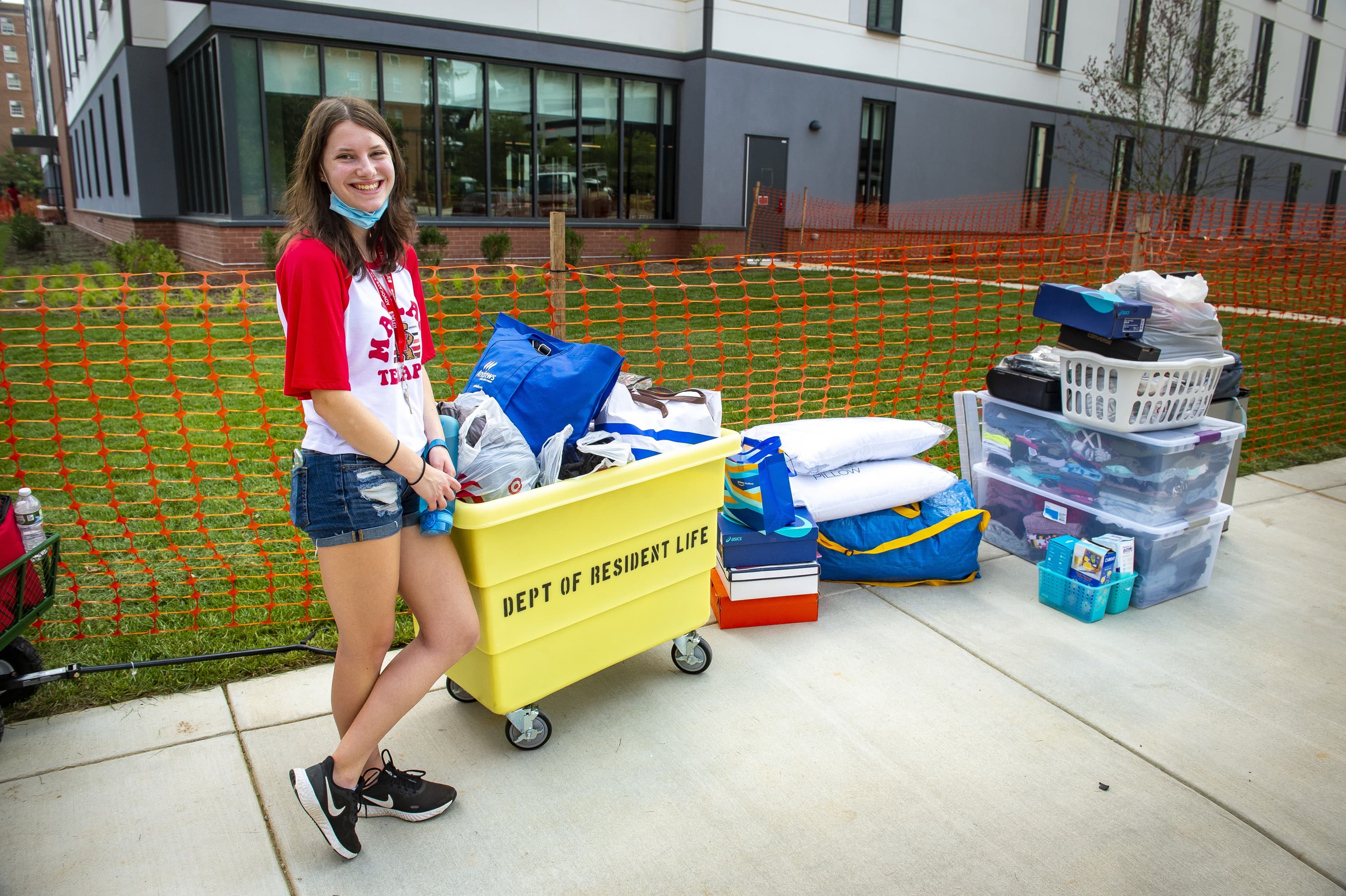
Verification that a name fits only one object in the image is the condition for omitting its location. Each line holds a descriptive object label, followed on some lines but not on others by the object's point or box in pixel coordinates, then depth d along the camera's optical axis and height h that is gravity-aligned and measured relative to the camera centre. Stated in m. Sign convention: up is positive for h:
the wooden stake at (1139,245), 4.97 +0.08
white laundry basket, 3.56 -0.53
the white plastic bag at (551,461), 2.44 -0.58
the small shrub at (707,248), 16.23 +0.01
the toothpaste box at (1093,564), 3.57 -1.22
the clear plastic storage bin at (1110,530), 3.72 -1.20
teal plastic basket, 3.59 -1.37
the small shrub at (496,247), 14.74 -0.06
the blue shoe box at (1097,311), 3.50 -0.21
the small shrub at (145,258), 12.06 -0.31
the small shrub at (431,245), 14.07 -0.05
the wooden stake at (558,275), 3.74 -0.12
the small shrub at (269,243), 12.06 -0.08
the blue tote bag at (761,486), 3.36 -0.89
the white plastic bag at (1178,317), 3.62 -0.23
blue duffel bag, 3.82 -1.24
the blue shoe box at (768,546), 3.38 -1.11
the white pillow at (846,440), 3.75 -0.81
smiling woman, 1.89 -0.44
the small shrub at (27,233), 21.14 -0.04
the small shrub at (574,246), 15.05 -0.01
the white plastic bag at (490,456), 2.33 -0.55
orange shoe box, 3.47 -1.39
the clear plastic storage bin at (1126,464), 3.70 -0.88
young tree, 18.73 +3.75
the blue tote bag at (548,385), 2.51 -0.39
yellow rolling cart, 2.36 -0.95
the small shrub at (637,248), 15.74 -0.03
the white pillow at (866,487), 3.70 -0.99
